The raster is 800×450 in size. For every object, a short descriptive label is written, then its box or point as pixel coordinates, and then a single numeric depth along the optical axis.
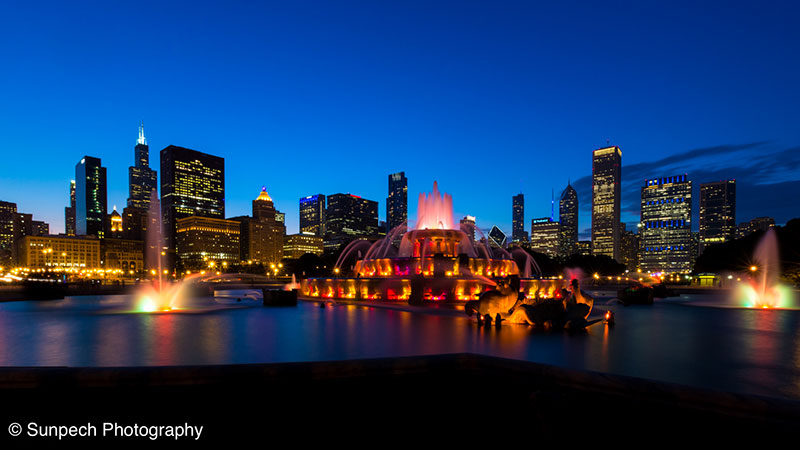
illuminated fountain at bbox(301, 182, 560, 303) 24.77
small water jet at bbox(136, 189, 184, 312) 22.73
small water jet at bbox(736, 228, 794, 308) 32.34
